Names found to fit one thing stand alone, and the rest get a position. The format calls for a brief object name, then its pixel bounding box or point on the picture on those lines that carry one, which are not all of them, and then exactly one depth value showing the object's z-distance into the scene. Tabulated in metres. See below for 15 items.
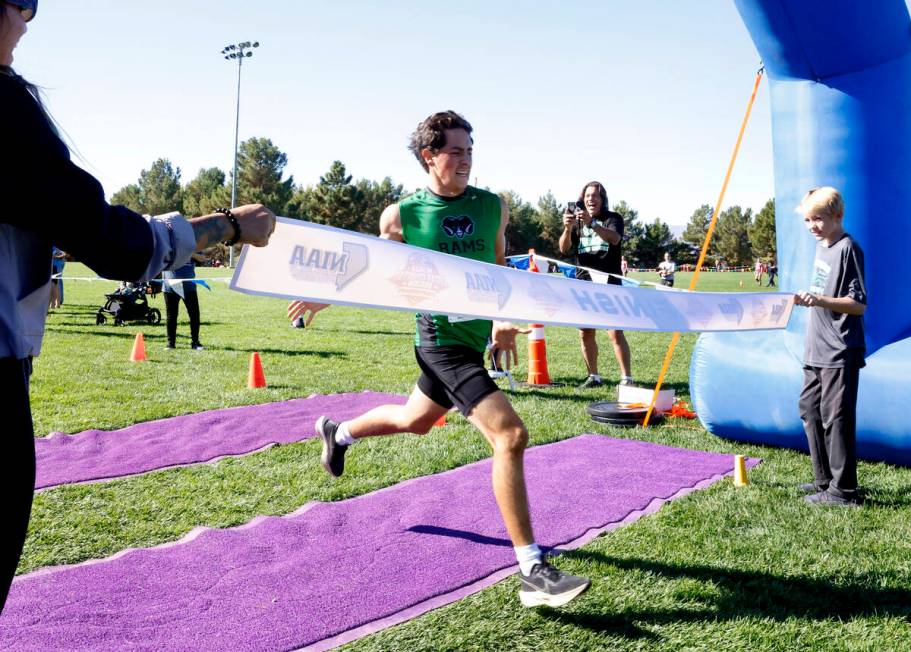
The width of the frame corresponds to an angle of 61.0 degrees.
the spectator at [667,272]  35.97
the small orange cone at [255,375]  9.03
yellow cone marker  5.22
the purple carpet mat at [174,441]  5.59
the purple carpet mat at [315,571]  3.18
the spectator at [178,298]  11.08
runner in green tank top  3.54
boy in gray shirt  4.68
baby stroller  16.14
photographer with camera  8.77
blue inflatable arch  5.35
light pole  56.72
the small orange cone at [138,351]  11.10
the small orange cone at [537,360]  9.53
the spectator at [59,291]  17.91
